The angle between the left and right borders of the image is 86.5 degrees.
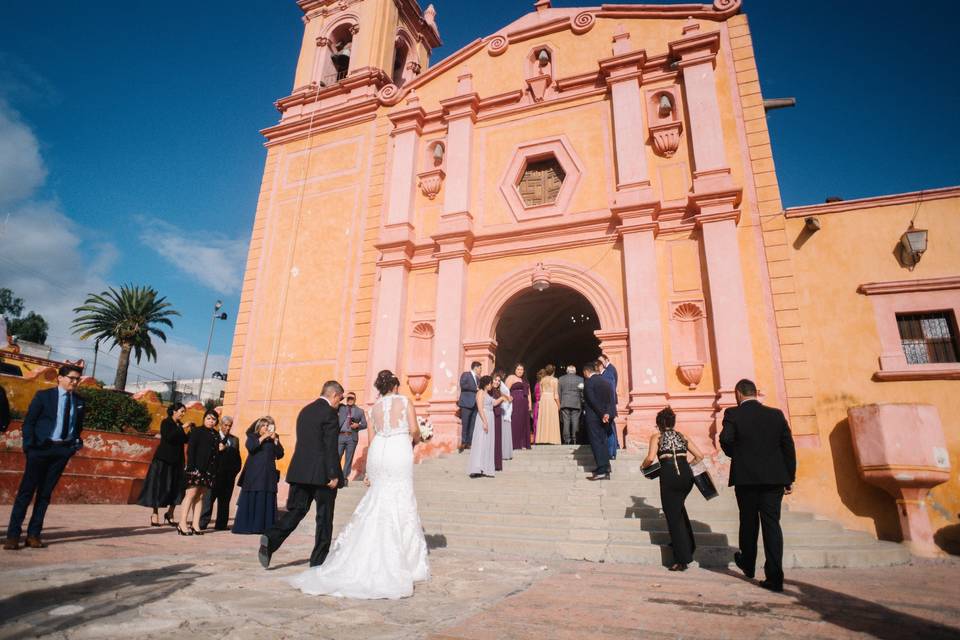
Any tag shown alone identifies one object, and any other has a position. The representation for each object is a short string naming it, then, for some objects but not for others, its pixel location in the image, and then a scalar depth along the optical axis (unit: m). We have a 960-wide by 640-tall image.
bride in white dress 3.59
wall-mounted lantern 8.27
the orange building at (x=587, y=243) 8.49
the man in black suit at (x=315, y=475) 4.30
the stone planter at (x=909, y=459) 6.71
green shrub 13.32
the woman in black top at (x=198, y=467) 6.49
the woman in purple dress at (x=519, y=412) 9.64
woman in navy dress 6.46
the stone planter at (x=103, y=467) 8.83
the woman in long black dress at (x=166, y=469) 6.80
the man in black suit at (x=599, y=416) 7.27
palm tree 34.34
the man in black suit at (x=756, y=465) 4.29
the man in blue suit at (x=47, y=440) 4.66
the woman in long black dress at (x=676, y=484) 4.90
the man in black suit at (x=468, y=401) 9.38
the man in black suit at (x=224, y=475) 7.09
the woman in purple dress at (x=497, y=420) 8.38
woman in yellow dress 10.53
